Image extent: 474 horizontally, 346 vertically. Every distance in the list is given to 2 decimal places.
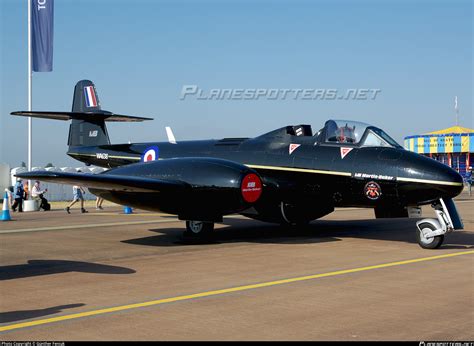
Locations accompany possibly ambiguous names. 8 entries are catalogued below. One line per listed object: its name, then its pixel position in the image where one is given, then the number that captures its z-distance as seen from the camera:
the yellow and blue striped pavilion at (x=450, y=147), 62.97
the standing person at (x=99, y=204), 28.21
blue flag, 29.50
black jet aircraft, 11.82
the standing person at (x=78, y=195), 24.67
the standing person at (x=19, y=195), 25.67
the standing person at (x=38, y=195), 26.75
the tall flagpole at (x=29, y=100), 29.02
